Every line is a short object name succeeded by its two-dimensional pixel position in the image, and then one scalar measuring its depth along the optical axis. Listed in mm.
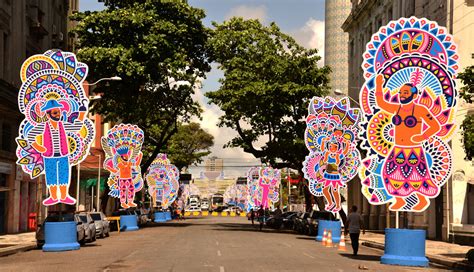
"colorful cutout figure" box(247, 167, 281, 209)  72250
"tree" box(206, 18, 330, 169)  45094
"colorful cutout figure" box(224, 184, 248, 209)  111862
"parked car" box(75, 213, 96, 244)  33431
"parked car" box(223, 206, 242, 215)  117200
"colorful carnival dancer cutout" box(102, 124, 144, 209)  45250
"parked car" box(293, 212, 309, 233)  47512
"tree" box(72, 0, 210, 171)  46312
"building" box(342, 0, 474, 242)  35750
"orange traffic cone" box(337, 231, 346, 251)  28875
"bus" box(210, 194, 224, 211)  145625
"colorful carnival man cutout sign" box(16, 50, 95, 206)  27812
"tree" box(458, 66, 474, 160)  22078
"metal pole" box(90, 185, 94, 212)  71625
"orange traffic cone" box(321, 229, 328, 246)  33031
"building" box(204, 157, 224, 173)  192650
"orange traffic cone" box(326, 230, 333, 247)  32531
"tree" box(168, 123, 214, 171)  88250
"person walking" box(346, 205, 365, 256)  25516
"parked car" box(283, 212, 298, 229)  56138
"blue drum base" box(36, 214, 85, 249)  29959
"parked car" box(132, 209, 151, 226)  55019
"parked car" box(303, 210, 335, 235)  42969
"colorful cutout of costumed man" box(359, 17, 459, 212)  22453
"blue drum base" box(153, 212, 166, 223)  72250
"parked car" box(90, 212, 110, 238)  38562
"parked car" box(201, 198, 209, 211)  155000
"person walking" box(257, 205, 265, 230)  52225
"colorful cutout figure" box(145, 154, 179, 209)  68438
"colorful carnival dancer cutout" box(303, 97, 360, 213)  35281
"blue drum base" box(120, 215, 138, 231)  49438
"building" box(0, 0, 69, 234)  38781
